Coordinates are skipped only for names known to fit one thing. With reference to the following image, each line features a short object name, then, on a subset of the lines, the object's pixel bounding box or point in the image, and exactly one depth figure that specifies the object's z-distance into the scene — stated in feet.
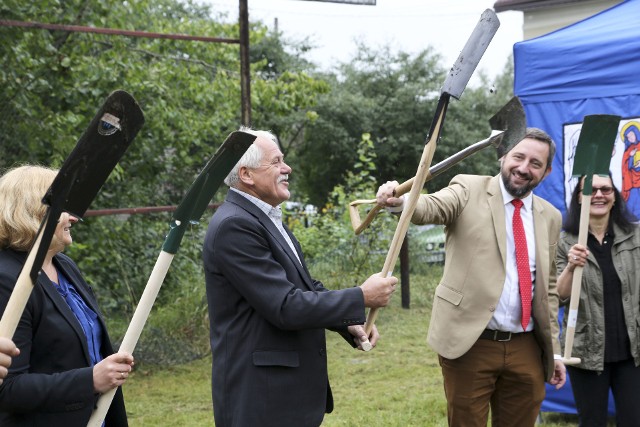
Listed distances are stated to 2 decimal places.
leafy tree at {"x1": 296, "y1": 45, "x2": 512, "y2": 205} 67.51
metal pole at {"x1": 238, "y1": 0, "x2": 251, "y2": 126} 21.26
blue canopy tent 16.08
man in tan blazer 11.58
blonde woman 7.36
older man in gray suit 8.63
